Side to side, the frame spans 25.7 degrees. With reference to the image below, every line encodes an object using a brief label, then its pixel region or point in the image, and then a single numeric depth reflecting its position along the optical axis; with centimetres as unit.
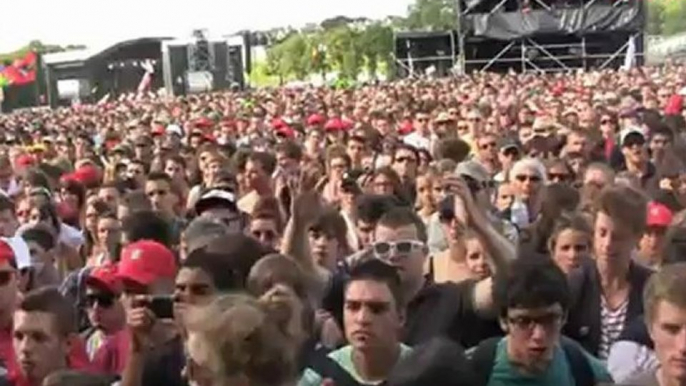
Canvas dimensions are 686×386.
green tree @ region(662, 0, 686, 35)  9000
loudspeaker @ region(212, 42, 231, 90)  4509
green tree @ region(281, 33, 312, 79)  6209
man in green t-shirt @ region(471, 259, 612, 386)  448
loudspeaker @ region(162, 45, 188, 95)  4391
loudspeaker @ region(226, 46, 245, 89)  4572
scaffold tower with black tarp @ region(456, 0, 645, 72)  3309
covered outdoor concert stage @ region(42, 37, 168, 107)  5447
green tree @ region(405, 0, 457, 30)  5842
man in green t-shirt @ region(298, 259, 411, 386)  470
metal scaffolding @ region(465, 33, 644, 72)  3384
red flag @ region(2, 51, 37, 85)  5956
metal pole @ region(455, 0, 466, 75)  3334
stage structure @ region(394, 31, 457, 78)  3550
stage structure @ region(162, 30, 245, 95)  4403
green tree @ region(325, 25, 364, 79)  5547
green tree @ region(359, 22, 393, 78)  5588
